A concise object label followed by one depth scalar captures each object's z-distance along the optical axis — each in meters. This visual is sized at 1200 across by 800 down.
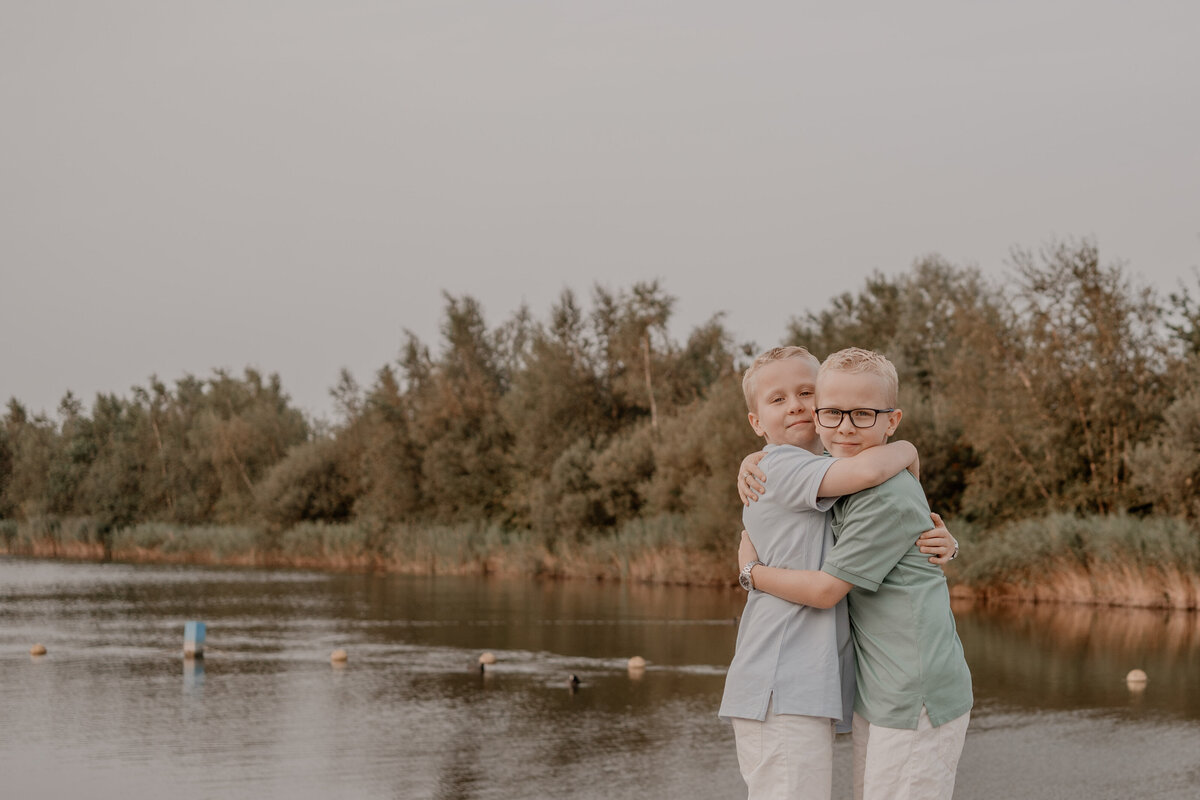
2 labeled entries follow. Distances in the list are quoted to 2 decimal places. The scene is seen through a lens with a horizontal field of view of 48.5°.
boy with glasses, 3.65
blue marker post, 19.00
